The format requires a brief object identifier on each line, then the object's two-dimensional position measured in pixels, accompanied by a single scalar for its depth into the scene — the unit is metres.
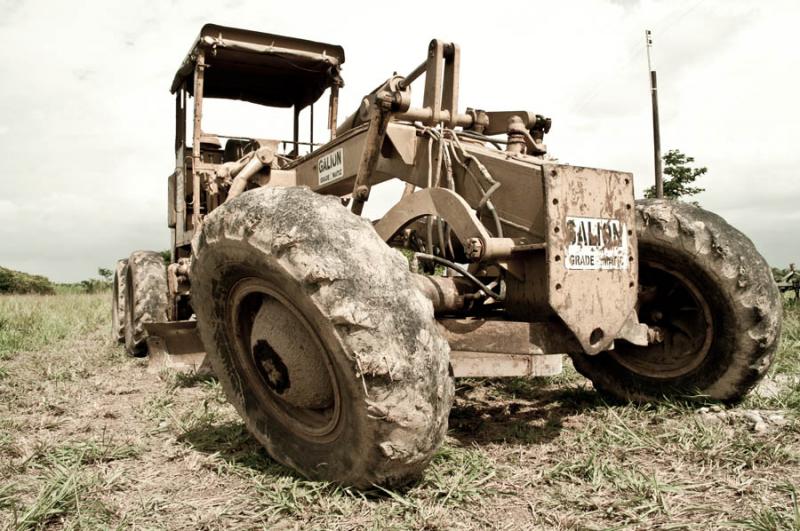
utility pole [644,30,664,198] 15.62
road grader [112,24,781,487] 2.44
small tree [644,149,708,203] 20.03
